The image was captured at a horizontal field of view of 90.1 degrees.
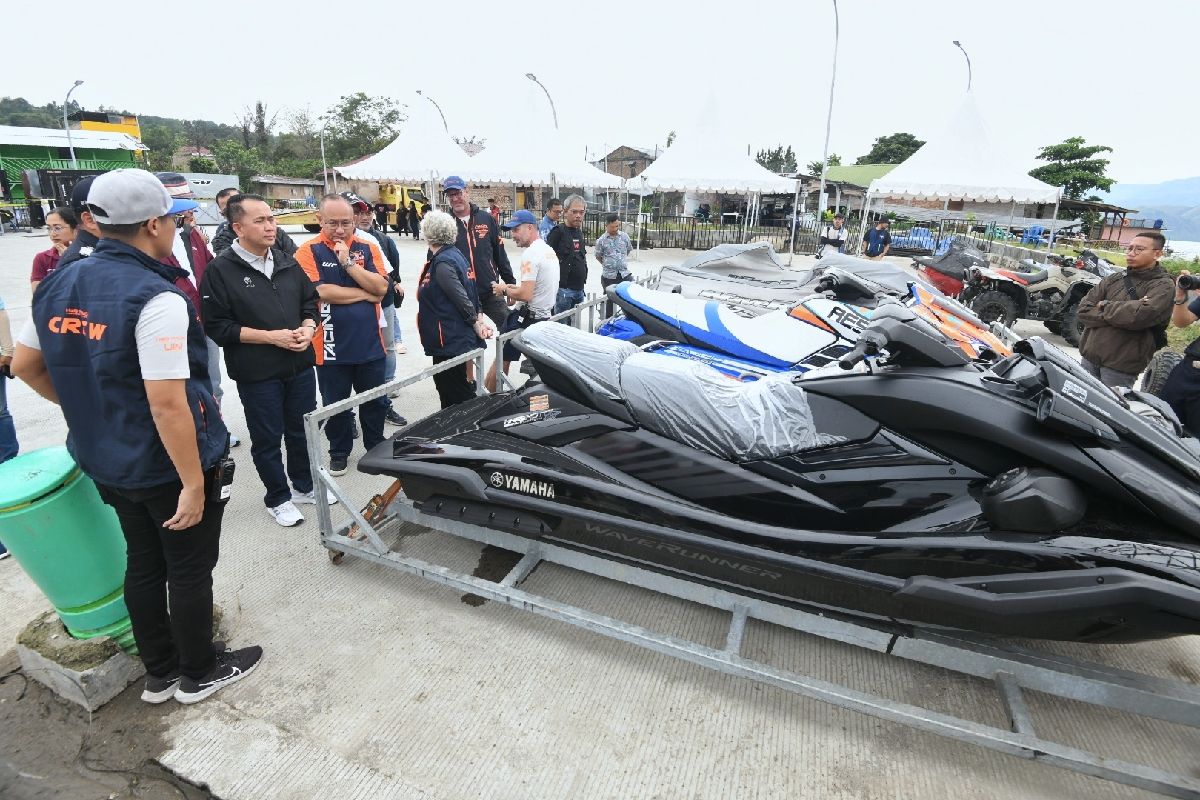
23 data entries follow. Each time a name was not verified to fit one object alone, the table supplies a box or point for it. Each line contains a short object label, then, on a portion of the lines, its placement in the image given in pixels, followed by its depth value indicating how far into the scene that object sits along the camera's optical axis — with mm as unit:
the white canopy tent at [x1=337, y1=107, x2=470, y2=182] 17875
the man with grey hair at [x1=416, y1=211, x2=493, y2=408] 3805
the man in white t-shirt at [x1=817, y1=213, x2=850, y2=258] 15358
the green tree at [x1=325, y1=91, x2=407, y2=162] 58562
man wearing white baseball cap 1701
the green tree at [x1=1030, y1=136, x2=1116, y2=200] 41312
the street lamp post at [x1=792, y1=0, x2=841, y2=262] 16859
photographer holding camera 3276
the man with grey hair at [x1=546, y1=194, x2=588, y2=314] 6219
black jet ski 1755
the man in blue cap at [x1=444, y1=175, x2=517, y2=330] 4844
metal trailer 1850
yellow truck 22188
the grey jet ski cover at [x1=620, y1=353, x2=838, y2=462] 2164
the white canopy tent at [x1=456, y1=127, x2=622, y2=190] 16812
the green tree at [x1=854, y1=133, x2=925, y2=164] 60219
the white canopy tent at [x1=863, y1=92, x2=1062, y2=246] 15156
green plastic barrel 1977
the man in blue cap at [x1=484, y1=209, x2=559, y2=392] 4695
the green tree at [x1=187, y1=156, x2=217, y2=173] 52781
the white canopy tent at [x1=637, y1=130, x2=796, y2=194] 16625
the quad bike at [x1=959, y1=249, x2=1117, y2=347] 7809
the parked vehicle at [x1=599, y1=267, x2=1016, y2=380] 3342
